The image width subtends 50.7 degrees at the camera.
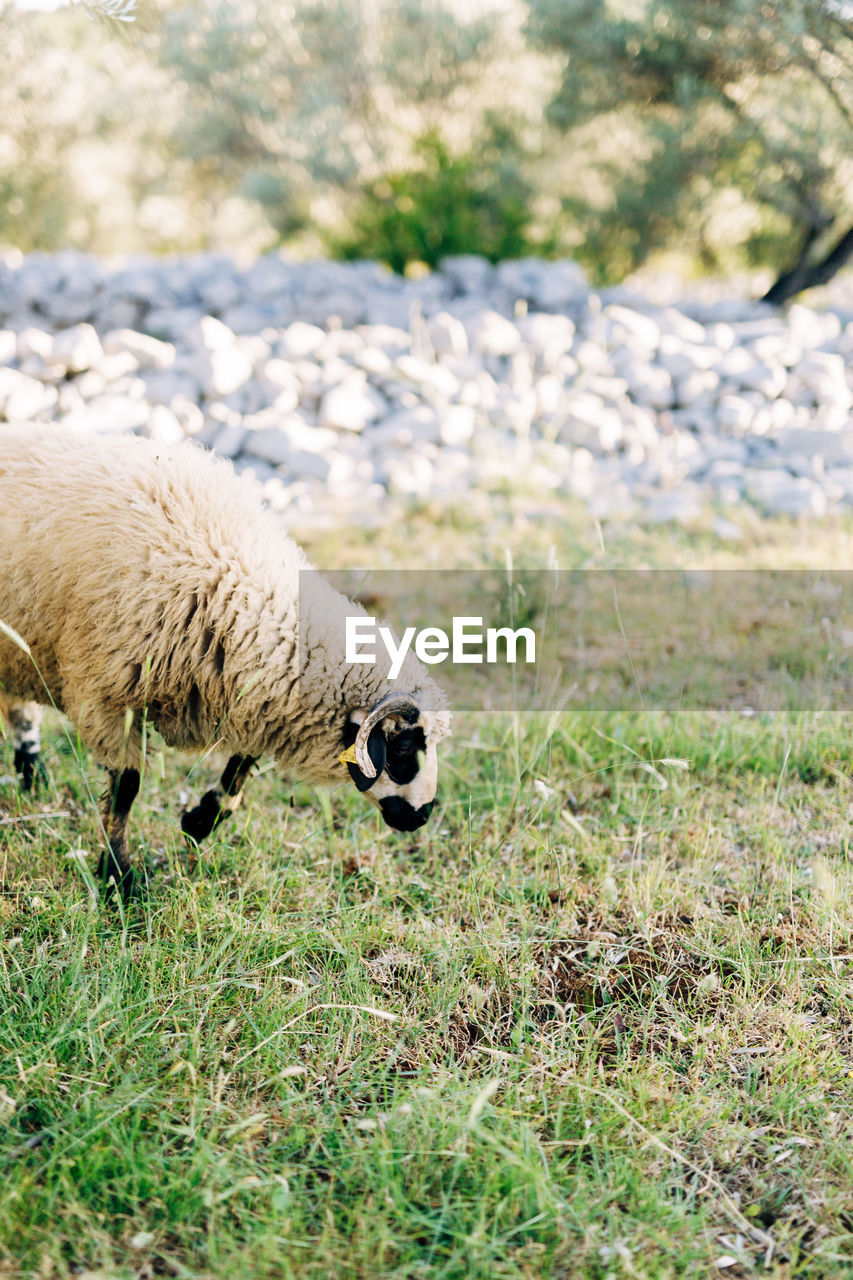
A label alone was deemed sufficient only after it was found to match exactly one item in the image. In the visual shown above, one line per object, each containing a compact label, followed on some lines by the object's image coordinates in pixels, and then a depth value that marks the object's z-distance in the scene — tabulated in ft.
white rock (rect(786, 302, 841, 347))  28.58
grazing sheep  9.37
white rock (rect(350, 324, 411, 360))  26.81
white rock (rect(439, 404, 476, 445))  23.72
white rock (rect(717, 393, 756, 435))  24.89
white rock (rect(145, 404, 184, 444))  20.53
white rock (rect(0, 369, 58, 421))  20.58
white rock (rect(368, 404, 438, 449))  23.35
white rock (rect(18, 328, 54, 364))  22.74
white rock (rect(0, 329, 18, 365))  22.74
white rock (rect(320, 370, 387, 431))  23.41
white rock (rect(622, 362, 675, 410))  26.25
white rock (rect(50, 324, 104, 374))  22.48
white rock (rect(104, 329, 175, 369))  23.63
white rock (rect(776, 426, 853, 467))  23.34
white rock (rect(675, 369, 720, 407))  26.27
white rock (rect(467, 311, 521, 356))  27.20
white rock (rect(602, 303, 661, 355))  27.50
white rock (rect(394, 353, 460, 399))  24.36
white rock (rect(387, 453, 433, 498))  21.43
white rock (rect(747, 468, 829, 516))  20.57
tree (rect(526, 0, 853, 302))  28.11
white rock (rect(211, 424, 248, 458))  21.89
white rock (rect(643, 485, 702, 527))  20.15
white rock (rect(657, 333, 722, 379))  26.81
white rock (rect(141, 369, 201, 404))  22.62
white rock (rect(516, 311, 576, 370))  26.89
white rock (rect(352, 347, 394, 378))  25.32
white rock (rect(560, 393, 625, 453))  24.21
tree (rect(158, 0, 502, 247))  39.06
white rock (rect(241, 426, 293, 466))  21.88
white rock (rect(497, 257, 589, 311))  30.76
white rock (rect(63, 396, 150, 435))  20.31
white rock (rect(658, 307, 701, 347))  28.55
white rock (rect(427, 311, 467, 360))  26.86
